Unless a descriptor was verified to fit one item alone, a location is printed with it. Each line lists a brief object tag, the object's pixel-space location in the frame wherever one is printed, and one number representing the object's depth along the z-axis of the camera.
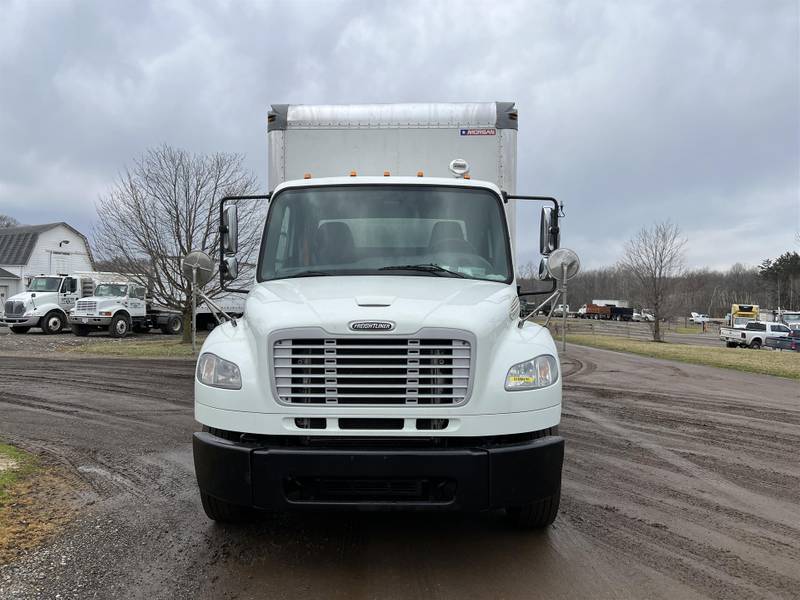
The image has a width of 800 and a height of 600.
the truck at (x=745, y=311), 54.09
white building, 45.22
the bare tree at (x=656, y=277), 32.32
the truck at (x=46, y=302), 26.38
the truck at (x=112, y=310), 25.06
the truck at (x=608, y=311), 91.44
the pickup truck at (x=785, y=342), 27.38
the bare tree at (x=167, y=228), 18.92
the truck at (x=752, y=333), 32.75
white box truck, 3.31
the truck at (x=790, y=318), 44.50
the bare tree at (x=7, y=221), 76.88
